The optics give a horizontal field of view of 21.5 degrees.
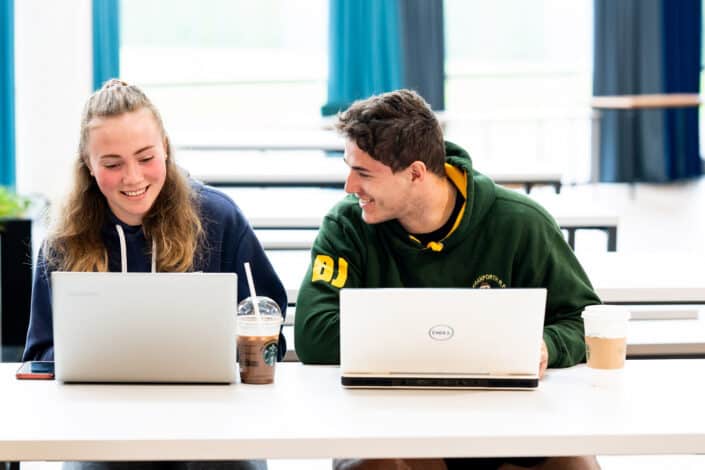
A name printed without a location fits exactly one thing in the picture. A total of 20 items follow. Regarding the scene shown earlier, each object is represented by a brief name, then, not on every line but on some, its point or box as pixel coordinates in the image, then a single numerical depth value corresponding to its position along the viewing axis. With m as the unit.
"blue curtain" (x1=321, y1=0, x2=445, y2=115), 12.84
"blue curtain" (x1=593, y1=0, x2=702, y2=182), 13.51
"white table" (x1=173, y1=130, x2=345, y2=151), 9.13
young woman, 3.59
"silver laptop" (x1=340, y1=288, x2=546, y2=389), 2.88
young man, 3.52
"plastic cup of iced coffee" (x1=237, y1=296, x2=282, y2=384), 3.05
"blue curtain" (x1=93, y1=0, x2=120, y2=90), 12.00
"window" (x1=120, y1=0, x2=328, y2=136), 12.92
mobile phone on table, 3.14
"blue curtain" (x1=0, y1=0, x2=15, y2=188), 11.05
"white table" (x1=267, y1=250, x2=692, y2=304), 4.58
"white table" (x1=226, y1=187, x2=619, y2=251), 5.90
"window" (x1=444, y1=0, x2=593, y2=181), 13.52
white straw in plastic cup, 3.06
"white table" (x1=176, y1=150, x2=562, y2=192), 7.18
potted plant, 6.34
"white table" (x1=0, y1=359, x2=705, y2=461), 2.61
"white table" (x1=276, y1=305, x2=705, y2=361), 4.46
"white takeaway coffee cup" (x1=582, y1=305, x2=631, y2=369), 3.06
